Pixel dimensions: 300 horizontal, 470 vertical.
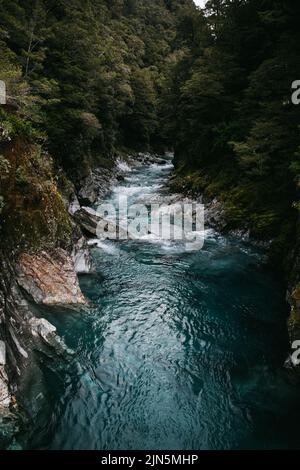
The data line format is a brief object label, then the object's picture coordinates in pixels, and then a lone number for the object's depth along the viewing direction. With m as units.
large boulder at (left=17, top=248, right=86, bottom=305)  10.28
